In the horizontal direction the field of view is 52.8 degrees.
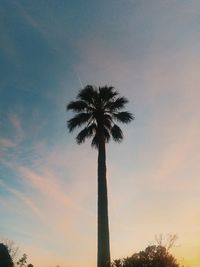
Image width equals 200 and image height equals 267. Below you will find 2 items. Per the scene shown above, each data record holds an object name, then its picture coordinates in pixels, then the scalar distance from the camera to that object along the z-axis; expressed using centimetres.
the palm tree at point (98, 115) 1578
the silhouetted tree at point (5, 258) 2451
